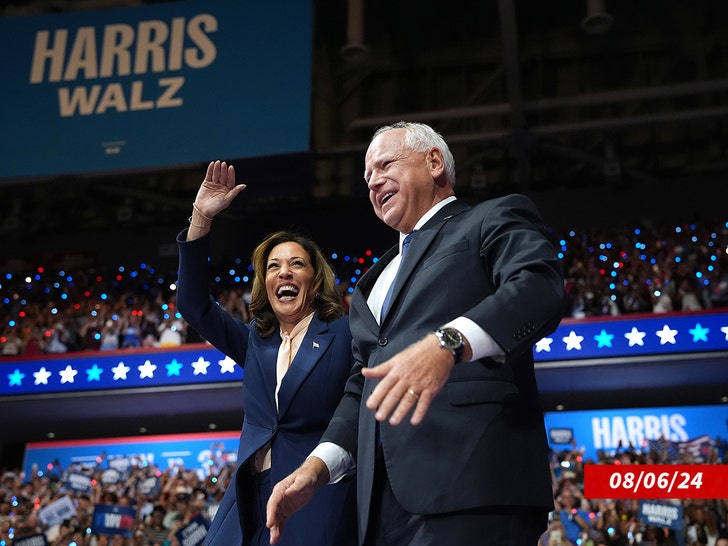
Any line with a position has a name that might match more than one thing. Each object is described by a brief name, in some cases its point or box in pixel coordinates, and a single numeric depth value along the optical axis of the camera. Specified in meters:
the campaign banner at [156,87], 10.46
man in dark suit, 1.33
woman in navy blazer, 2.11
